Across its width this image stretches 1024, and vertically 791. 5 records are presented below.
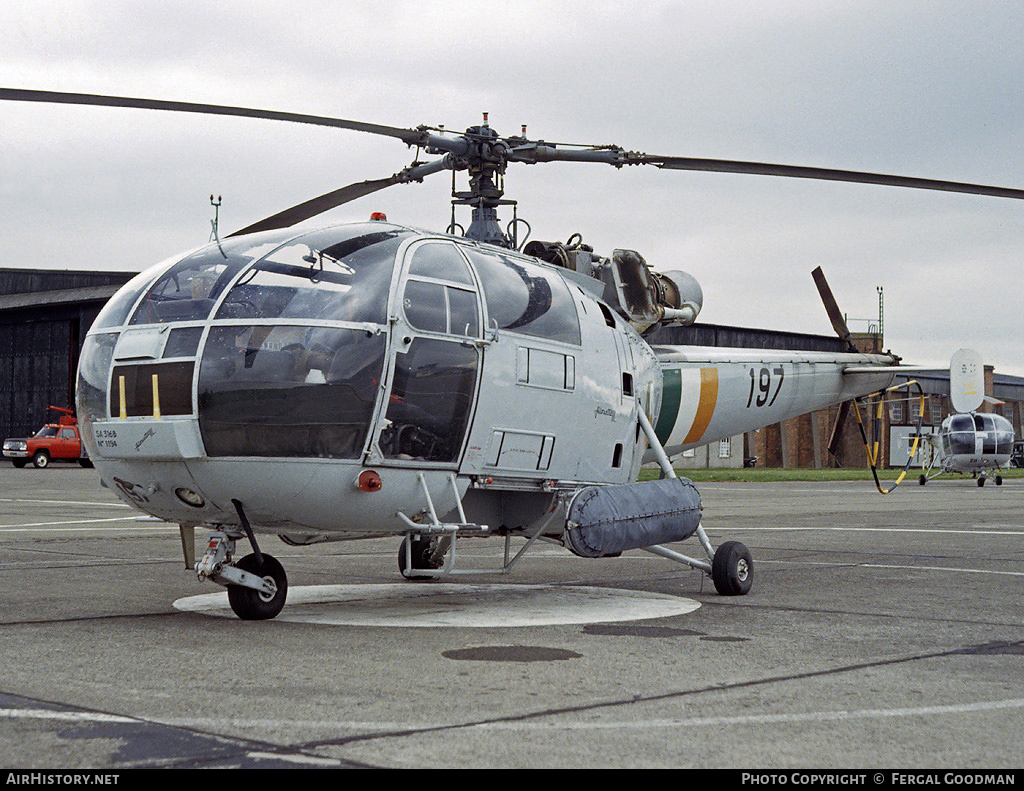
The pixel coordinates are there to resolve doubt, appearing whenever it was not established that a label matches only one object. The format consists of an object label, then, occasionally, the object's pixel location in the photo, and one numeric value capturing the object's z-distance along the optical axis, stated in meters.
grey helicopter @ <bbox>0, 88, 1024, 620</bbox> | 7.66
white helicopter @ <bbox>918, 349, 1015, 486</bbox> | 41.97
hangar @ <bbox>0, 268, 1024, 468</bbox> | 56.84
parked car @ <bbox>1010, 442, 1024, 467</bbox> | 72.88
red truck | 50.00
